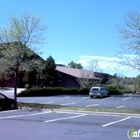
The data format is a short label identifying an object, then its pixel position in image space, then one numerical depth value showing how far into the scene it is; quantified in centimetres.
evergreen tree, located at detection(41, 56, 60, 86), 4594
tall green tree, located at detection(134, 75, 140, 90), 5950
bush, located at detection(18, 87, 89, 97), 3472
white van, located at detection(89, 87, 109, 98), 3428
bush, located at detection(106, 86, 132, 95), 4419
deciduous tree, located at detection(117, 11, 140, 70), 1627
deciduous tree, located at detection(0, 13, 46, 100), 1853
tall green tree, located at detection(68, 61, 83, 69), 10243
